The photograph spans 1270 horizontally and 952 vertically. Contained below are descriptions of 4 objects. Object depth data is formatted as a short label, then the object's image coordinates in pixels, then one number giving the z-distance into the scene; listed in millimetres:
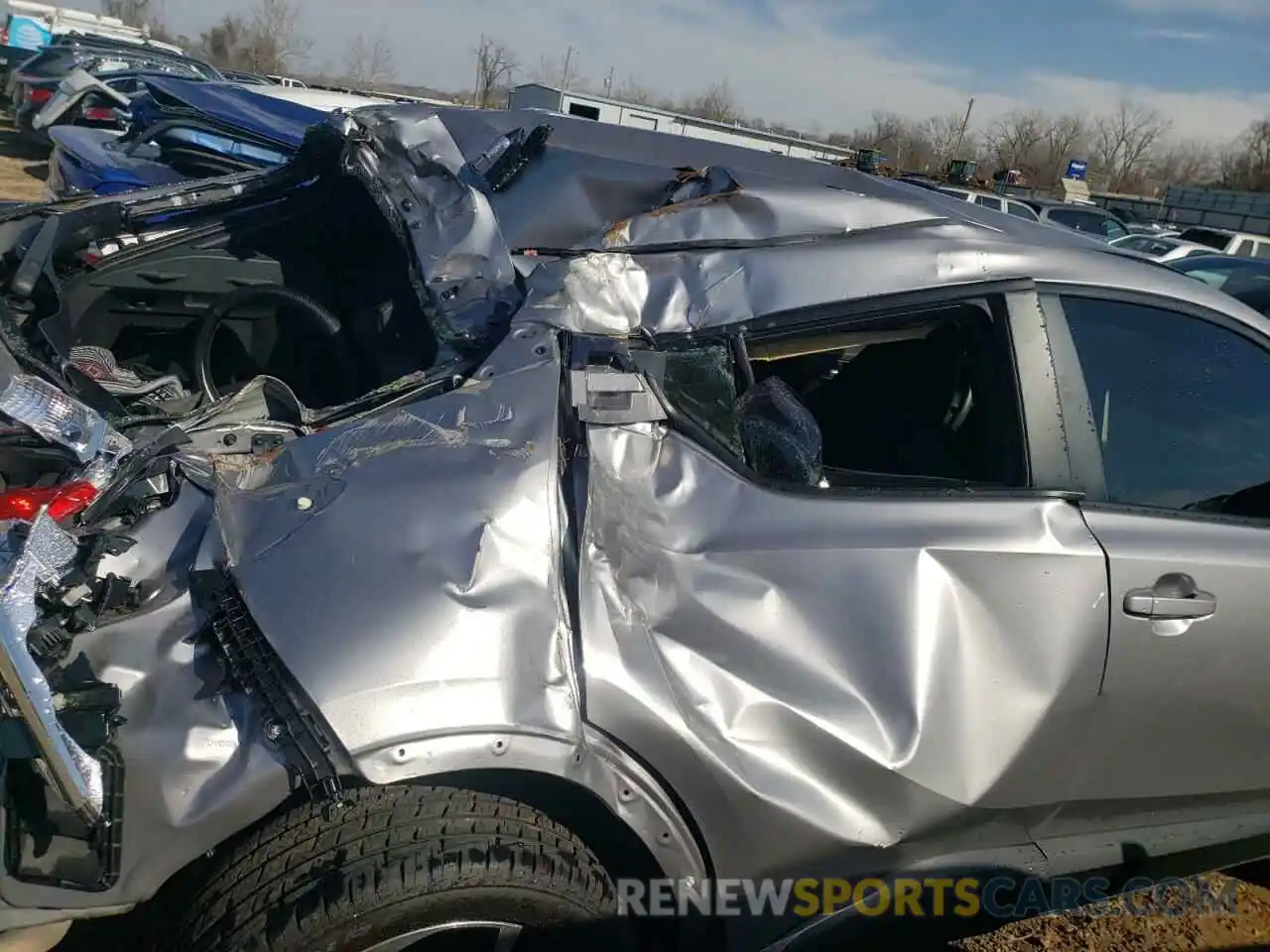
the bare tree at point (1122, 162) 64438
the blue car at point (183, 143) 5559
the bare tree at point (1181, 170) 66875
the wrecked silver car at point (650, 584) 1579
